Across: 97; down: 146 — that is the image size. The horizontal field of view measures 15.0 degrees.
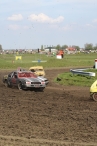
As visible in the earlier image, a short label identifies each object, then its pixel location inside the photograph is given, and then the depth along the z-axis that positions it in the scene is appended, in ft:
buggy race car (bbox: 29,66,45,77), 102.64
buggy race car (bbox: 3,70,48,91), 74.84
